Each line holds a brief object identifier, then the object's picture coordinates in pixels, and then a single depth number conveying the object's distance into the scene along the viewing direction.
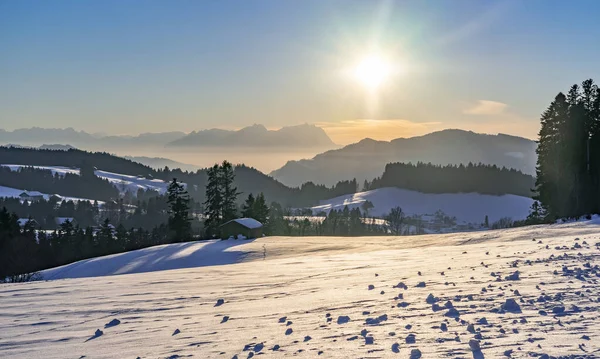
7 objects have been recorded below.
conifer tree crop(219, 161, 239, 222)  71.62
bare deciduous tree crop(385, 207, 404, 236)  183.27
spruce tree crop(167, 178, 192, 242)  69.13
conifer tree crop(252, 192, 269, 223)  78.91
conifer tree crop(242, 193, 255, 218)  78.00
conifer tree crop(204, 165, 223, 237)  71.12
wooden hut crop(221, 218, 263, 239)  62.25
